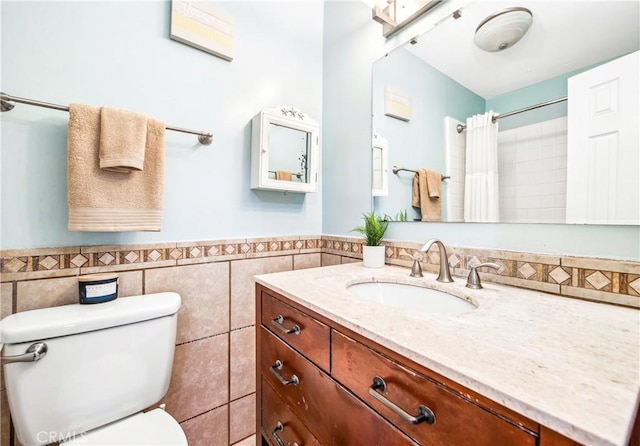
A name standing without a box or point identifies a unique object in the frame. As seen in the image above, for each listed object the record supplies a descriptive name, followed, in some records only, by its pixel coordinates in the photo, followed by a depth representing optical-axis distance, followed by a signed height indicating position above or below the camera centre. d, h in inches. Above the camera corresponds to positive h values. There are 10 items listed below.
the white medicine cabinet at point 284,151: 49.5 +13.4
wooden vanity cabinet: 15.1 -13.4
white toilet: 28.9 -18.4
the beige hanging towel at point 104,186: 33.6 +4.1
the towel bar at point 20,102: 32.0 +13.7
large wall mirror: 27.2 +14.7
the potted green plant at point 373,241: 45.8 -3.9
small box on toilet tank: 34.8 -9.5
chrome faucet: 36.1 -6.1
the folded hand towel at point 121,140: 34.7 +10.1
